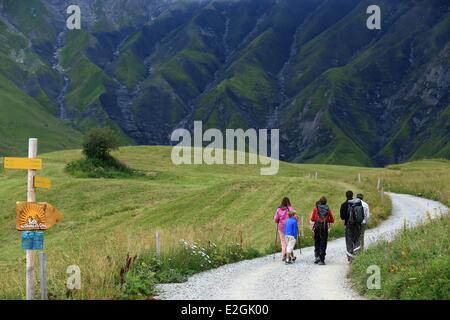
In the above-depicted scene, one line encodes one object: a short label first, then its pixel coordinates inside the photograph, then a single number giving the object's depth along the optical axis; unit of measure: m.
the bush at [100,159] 70.44
